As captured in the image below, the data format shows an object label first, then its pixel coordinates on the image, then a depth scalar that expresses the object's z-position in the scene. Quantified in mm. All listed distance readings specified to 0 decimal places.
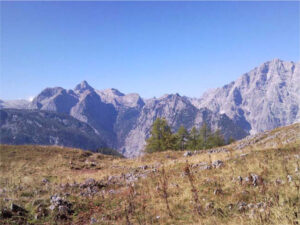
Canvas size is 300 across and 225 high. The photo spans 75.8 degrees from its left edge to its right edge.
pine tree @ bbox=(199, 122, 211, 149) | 66250
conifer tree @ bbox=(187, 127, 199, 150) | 63281
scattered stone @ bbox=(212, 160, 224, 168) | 13820
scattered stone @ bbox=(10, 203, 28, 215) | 9889
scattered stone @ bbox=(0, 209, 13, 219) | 9319
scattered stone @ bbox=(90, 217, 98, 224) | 9061
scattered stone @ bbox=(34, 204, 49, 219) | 9867
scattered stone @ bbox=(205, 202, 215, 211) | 8270
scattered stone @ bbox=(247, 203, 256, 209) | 7577
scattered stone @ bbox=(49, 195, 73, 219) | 10045
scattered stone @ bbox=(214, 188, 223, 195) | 9555
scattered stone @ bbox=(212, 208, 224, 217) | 7525
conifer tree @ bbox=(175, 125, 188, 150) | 58950
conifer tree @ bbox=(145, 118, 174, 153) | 52938
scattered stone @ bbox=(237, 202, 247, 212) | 7652
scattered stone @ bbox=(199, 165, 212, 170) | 13945
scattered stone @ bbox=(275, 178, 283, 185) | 8915
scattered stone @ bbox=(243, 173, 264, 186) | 9578
